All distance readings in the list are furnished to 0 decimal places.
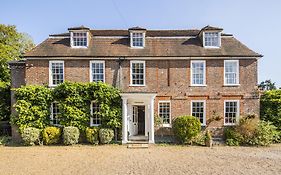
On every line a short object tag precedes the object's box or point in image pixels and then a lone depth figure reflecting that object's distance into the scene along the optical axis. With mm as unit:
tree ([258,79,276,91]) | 38915
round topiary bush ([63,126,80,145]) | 13009
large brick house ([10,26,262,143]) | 14455
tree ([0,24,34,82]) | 19096
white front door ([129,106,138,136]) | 14835
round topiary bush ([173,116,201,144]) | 13201
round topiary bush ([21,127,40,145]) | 12957
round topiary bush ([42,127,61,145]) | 13144
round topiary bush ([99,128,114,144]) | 13201
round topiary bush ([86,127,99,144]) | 13314
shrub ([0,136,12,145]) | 13901
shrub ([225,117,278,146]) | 13246
